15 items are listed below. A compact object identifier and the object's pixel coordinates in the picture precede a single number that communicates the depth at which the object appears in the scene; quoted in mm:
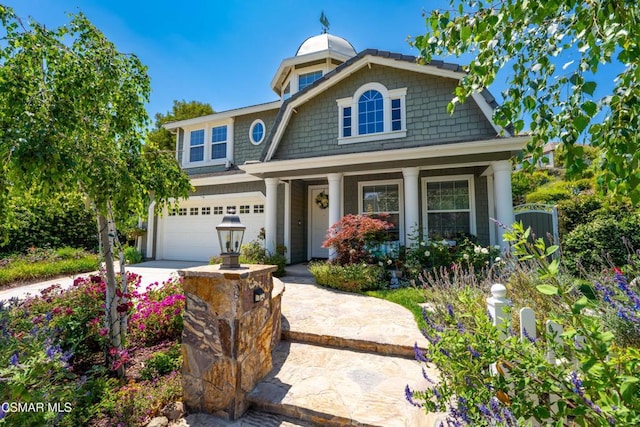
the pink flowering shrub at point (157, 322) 3787
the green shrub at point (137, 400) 2404
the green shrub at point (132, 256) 11328
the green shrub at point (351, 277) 6363
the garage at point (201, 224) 10594
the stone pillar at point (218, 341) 2611
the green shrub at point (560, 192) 11210
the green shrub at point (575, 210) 8891
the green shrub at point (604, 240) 5691
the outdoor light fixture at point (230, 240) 2908
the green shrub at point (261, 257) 8058
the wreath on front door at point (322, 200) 10266
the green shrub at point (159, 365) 3061
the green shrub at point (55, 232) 10383
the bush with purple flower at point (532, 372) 1115
